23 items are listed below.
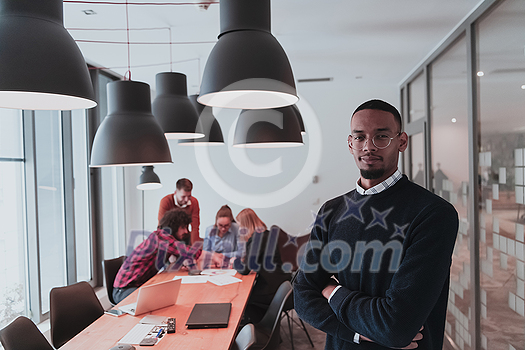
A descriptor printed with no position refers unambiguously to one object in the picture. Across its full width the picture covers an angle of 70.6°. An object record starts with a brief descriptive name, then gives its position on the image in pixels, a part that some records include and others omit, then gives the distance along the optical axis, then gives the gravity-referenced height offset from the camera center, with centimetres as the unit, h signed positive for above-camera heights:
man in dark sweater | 127 -34
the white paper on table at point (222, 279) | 335 -103
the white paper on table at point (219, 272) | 366 -104
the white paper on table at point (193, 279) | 340 -103
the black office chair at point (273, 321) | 273 -123
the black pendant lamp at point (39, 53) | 104 +35
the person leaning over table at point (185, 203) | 464 -45
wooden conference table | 208 -99
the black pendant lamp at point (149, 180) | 434 -12
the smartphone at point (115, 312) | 254 -99
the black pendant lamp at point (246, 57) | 122 +37
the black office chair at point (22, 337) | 195 -90
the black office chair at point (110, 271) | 368 -103
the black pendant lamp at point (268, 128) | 237 +26
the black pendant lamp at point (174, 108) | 238 +40
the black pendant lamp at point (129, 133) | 183 +19
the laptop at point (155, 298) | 251 -90
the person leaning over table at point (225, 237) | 451 -86
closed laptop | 231 -97
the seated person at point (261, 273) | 355 -102
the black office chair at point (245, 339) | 208 -100
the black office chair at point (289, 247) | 568 -126
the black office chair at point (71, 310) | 262 -102
